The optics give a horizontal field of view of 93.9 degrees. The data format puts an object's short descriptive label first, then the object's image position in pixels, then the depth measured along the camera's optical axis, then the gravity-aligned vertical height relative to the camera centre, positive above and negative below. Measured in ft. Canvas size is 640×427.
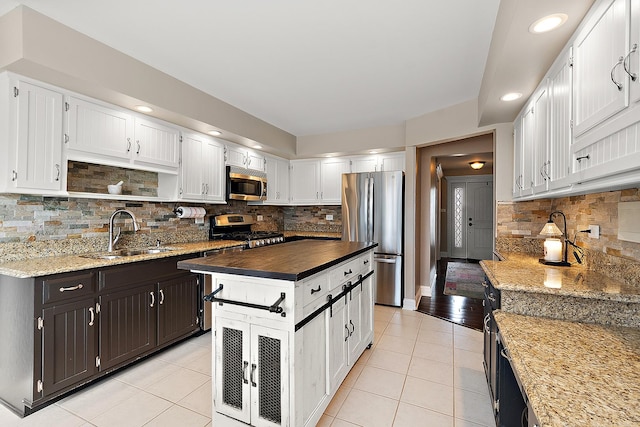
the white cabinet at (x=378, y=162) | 15.10 +2.74
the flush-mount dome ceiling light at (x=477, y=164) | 19.65 +3.47
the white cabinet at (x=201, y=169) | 11.16 +1.77
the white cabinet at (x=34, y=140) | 6.74 +1.71
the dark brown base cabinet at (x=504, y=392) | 5.10 -3.08
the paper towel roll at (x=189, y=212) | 11.77 +0.06
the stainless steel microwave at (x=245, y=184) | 13.15 +1.41
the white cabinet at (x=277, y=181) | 16.11 +1.88
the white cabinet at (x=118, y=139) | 7.90 +2.24
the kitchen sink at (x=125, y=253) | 8.76 -1.27
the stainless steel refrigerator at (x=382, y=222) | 13.80 -0.34
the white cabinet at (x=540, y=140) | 6.41 +1.76
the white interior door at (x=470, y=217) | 26.30 -0.11
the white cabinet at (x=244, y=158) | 13.38 +2.69
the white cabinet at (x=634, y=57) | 3.14 +1.74
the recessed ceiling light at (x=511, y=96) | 7.78 +3.20
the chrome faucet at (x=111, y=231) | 9.06 -0.56
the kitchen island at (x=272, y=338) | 5.13 -2.29
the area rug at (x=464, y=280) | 16.03 -4.04
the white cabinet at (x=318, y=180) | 16.39 +1.93
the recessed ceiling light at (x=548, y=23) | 4.71 +3.18
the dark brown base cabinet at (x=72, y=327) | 6.39 -2.76
